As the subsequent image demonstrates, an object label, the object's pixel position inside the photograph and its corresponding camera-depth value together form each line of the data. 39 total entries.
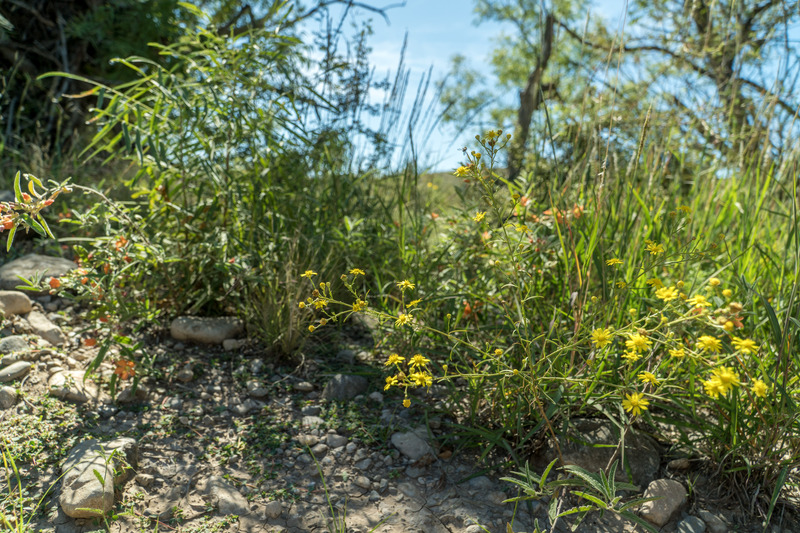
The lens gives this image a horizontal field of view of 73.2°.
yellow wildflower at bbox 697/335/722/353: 1.10
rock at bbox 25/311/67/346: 2.15
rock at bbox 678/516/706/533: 1.48
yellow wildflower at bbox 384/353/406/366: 1.32
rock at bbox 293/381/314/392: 2.07
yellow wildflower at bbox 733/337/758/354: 1.08
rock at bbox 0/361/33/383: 1.86
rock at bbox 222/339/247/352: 2.26
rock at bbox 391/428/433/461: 1.76
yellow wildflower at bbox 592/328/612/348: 1.17
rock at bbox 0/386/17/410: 1.78
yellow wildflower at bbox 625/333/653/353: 1.11
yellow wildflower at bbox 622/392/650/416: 1.17
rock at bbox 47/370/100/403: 1.87
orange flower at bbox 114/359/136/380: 1.82
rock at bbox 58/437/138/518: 1.39
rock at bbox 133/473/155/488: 1.56
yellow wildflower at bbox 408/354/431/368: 1.26
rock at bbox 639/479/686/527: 1.49
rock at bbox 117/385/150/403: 1.90
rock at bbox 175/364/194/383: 2.06
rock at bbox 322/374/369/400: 2.04
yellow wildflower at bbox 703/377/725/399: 1.05
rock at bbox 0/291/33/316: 2.21
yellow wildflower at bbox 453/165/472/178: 1.25
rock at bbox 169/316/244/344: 2.25
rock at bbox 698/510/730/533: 1.50
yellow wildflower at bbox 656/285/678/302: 1.22
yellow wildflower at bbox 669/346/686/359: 1.13
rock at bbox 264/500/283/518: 1.49
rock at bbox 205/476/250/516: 1.49
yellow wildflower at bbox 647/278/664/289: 1.34
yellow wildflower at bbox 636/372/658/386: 1.19
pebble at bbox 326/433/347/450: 1.80
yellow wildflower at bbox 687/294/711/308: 1.17
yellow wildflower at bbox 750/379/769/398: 1.12
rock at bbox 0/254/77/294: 2.38
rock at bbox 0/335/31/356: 1.98
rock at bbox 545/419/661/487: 1.64
